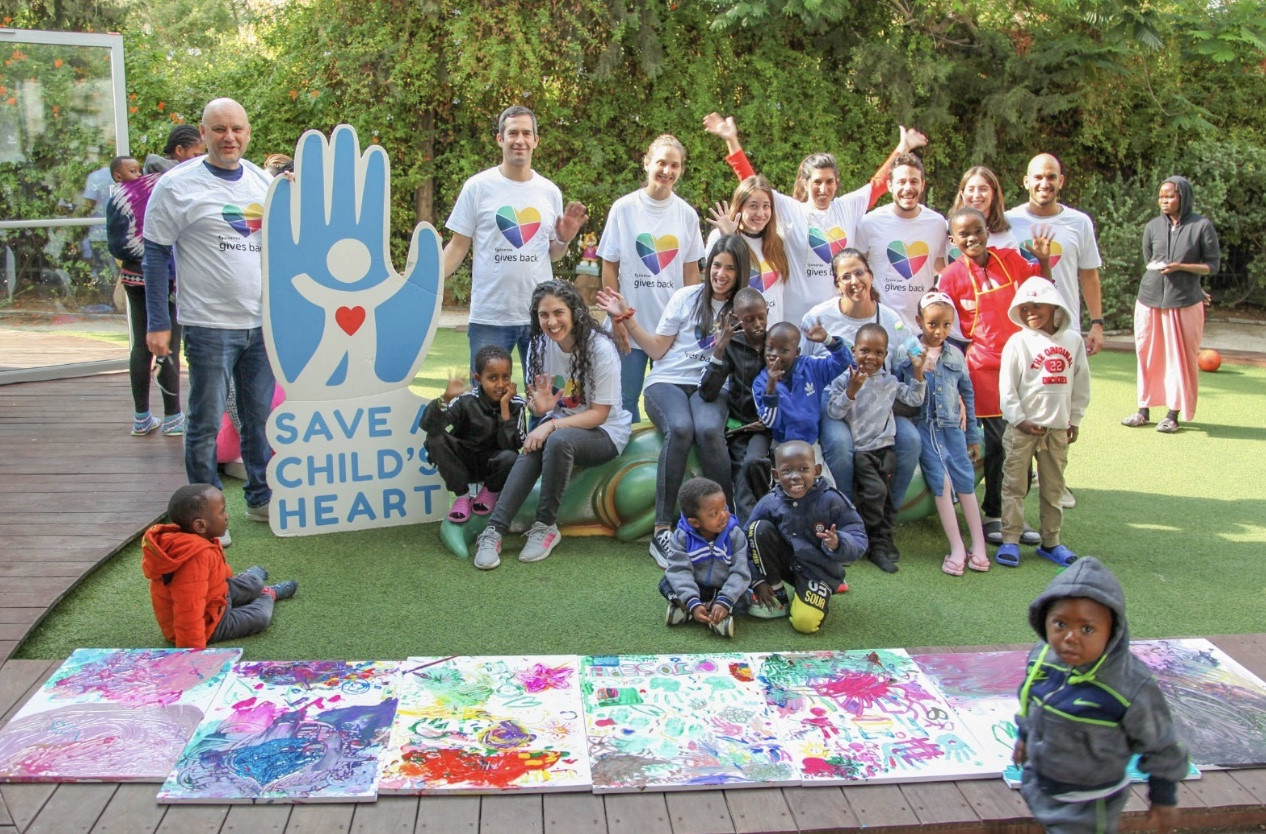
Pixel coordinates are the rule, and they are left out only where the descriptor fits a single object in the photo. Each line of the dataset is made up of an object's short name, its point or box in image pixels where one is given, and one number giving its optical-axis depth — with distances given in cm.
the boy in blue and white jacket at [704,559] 378
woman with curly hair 451
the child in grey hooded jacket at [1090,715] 230
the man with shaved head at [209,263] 439
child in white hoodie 454
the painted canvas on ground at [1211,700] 305
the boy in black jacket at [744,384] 457
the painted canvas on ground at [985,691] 306
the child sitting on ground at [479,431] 460
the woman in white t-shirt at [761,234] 493
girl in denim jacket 460
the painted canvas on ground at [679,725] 286
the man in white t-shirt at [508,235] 496
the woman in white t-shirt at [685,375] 459
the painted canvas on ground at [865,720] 292
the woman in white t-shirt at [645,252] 514
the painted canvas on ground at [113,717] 284
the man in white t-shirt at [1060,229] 514
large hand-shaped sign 453
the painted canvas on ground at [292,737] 276
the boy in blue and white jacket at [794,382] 451
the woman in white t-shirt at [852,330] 454
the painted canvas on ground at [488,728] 282
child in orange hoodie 348
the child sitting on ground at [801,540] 382
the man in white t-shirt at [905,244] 516
